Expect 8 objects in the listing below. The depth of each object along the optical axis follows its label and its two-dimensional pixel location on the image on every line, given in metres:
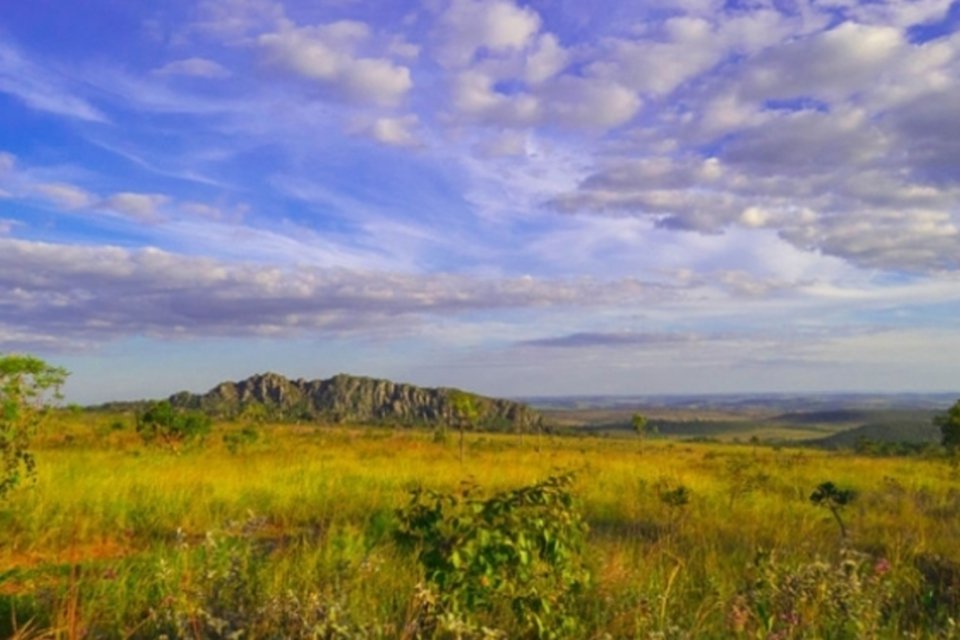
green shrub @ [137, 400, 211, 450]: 25.30
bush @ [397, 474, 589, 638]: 4.10
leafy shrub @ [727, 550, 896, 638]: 4.33
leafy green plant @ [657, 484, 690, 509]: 10.90
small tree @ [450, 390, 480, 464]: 30.50
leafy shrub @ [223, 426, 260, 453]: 24.81
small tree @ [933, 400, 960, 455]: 20.81
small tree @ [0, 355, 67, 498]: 9.17
